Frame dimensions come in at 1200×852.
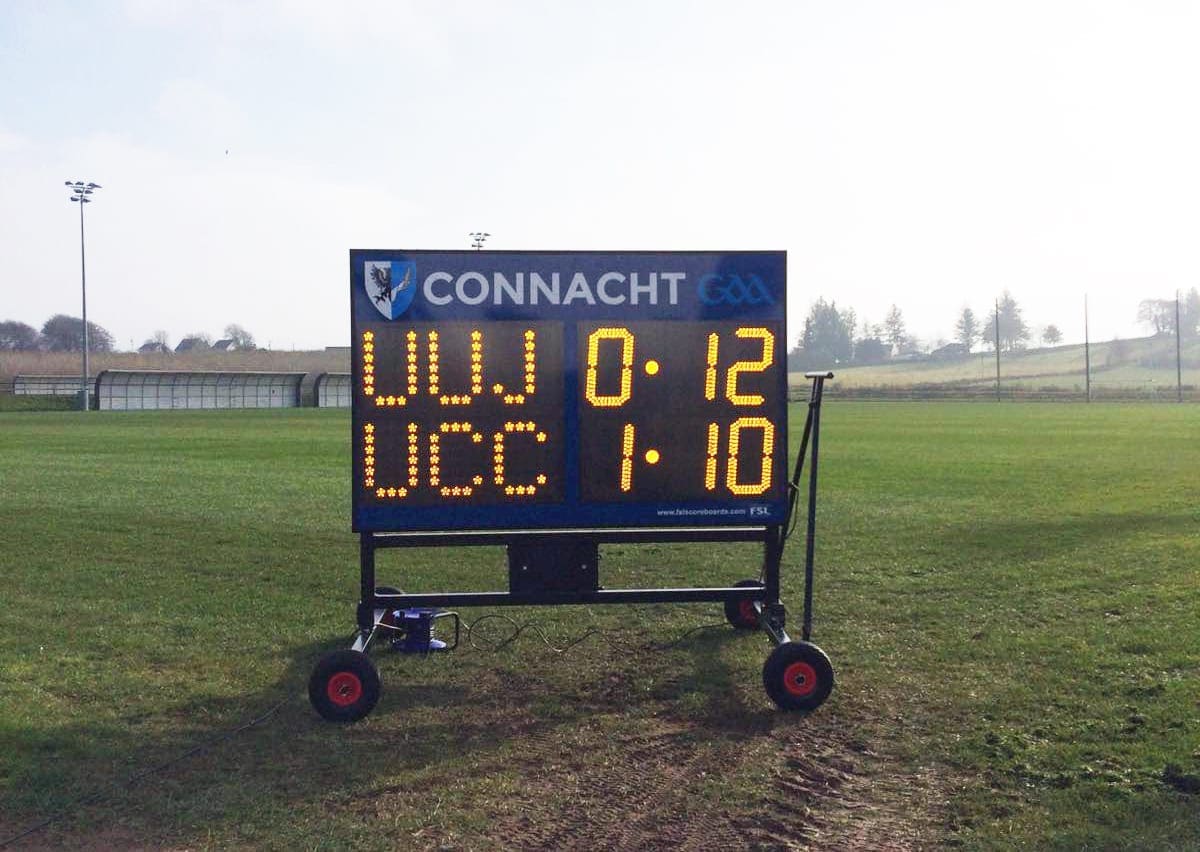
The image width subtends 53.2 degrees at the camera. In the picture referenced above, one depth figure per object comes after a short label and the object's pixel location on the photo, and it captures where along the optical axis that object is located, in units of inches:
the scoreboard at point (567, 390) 303.7
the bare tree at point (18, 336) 6245.1
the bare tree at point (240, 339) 6854.3
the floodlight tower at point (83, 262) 2999.5
